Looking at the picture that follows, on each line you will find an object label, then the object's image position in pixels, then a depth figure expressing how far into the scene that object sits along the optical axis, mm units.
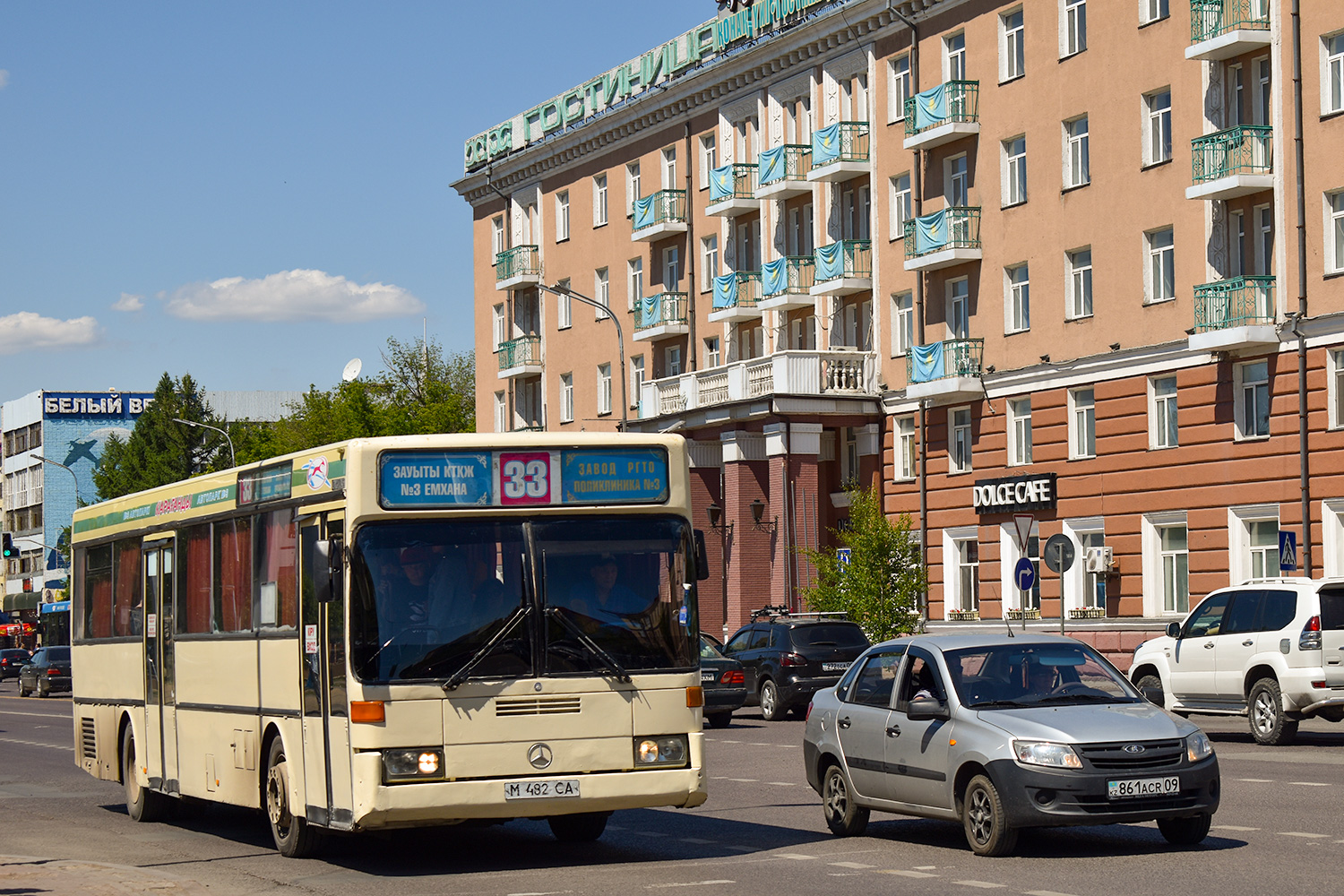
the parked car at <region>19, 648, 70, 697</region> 60344
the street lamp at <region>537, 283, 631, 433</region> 51241
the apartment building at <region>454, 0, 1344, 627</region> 36500
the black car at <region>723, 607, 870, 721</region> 32812
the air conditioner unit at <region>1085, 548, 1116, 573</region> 41125
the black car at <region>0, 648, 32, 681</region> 79062
